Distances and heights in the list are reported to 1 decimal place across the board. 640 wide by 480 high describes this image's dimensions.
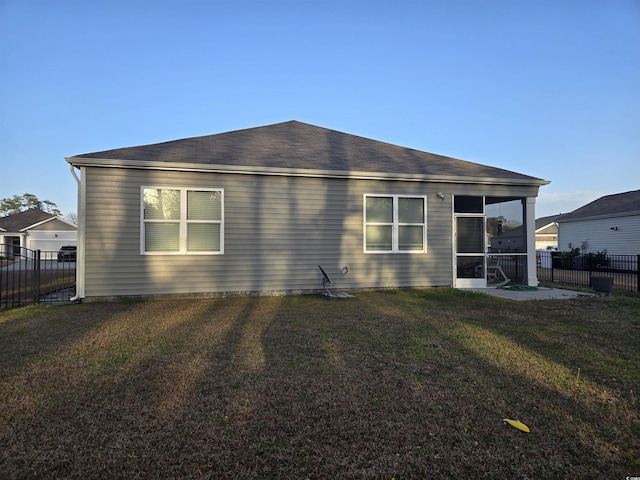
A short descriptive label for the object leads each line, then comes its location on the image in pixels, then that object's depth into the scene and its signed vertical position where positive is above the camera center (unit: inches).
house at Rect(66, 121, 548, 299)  312.2 +27.3
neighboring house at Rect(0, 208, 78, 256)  1375.5 +56.2
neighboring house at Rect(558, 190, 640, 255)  740.6 +44.1
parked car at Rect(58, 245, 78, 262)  1267.3 -6.5
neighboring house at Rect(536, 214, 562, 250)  1578.5 +46.9
